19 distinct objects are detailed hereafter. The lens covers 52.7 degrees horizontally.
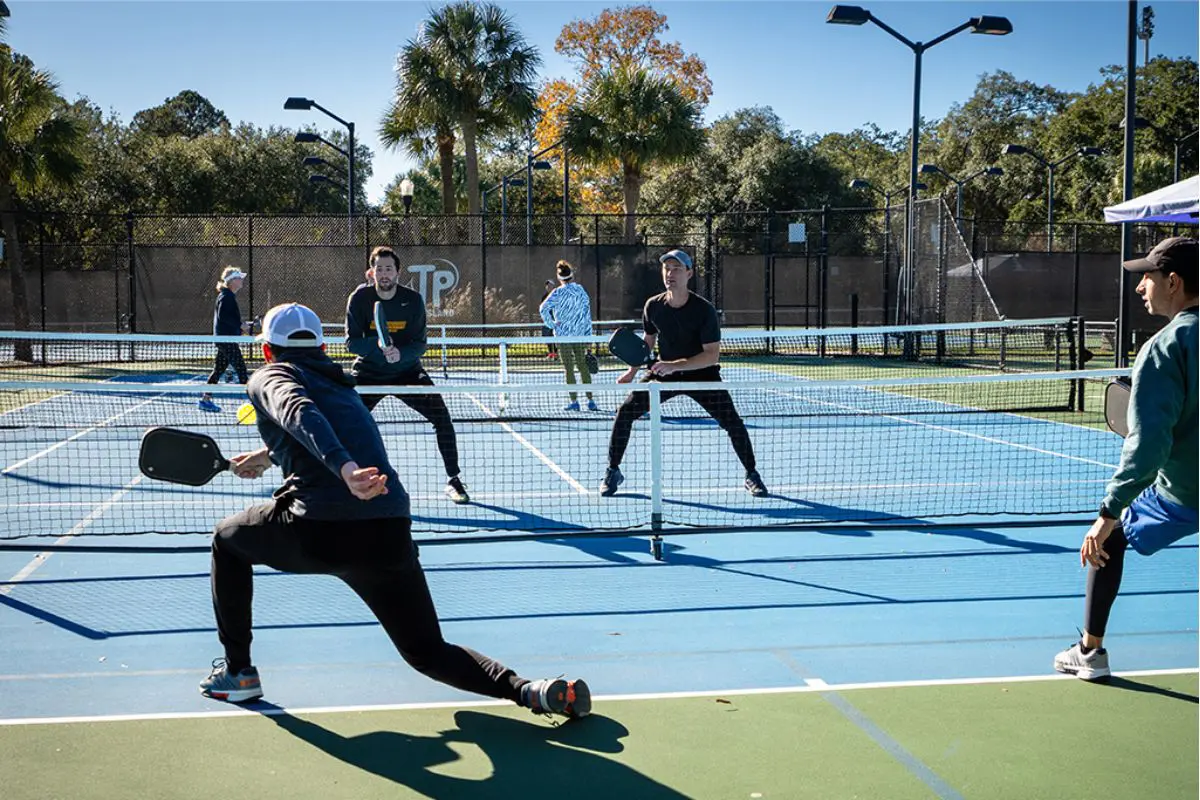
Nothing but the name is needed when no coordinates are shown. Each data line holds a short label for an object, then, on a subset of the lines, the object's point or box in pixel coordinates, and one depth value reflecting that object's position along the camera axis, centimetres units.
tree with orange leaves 5288
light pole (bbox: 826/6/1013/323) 2406
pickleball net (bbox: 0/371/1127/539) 903
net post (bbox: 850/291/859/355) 2682
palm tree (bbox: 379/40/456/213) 3606
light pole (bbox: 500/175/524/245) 4480
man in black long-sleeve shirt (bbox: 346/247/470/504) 923
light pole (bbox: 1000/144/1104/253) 3659
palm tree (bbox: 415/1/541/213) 3622
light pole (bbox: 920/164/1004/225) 4043
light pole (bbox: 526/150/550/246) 4250
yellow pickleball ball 476
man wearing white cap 449
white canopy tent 1259
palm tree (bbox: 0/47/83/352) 2620
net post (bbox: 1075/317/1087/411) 1603
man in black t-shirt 933
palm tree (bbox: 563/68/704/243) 3753
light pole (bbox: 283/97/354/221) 2802
